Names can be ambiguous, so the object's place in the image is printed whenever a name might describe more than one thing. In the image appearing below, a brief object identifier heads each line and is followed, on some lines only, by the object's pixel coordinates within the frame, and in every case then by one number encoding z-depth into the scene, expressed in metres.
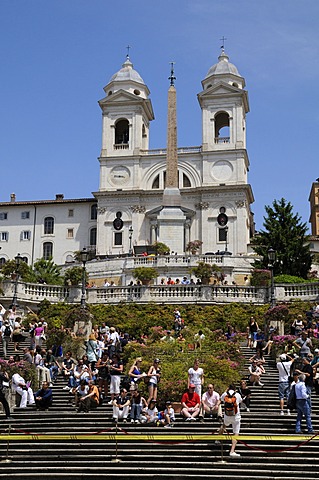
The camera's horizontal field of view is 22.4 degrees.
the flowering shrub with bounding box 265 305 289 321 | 32.97
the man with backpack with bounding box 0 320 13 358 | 30.98
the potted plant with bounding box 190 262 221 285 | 52.62
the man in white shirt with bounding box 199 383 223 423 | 21.50
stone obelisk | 72.94
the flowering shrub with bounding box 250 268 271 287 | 49.03
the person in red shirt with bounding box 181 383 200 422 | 21.42
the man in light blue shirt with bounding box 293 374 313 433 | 20.16
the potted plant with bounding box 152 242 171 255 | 66.00
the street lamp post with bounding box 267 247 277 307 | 34.03
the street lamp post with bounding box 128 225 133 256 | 82.38
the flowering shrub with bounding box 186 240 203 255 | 75.09
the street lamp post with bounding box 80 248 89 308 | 35.41
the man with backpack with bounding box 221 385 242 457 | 19.48
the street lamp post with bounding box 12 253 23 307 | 41.22
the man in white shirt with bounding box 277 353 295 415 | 22.38
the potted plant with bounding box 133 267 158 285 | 52.66
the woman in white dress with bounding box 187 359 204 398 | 22.44
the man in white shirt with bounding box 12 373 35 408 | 23.97
